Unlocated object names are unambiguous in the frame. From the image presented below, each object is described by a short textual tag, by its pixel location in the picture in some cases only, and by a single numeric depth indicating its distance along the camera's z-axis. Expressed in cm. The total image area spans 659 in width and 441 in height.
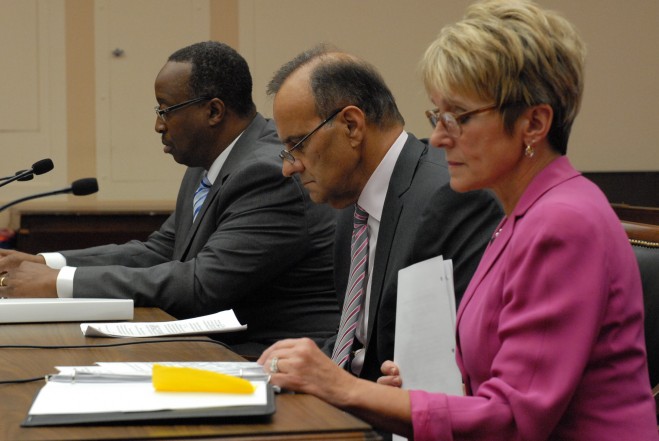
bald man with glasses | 428
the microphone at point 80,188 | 519
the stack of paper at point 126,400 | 261
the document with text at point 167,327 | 424
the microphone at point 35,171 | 518
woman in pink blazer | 274
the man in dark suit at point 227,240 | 548
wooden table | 254
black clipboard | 259
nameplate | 468
